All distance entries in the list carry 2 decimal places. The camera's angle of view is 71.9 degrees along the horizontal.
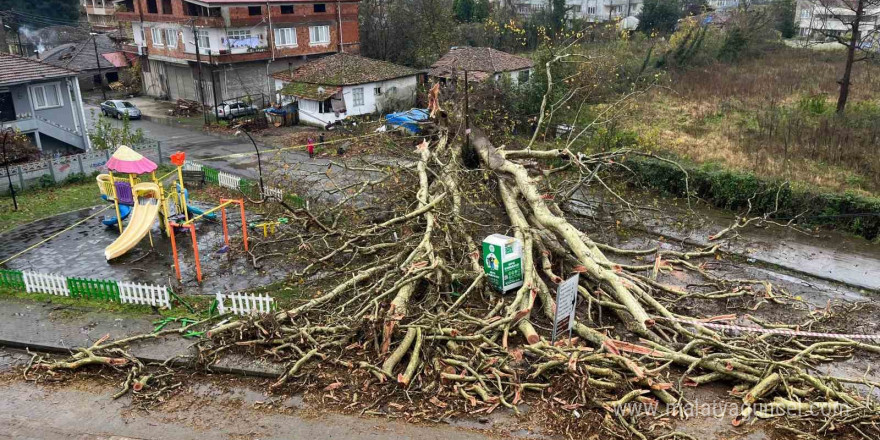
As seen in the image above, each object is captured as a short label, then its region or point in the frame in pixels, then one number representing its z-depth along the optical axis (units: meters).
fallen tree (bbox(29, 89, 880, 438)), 8.57
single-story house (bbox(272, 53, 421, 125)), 28.75
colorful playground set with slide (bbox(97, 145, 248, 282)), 14.06
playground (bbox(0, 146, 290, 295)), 13.17
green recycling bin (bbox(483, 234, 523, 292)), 11.07
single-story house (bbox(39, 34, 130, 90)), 39.94
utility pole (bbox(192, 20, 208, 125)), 29.77
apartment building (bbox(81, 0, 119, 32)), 58.38
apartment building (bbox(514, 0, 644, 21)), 65.00
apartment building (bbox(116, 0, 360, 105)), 30.81
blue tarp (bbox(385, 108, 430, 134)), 24.72
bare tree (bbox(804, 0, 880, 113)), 23.20
